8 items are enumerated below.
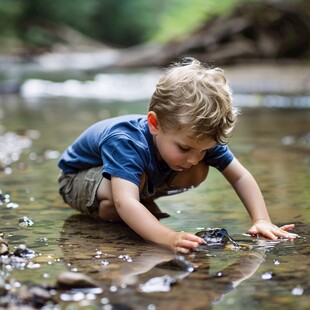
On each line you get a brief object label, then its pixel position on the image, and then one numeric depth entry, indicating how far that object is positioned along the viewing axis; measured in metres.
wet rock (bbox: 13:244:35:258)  2.11
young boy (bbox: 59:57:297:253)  2.35
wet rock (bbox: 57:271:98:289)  1.75
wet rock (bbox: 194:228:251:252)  2.29
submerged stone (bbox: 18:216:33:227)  2.60
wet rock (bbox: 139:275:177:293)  1.77
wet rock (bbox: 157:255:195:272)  1.98
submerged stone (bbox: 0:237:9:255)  2.07
